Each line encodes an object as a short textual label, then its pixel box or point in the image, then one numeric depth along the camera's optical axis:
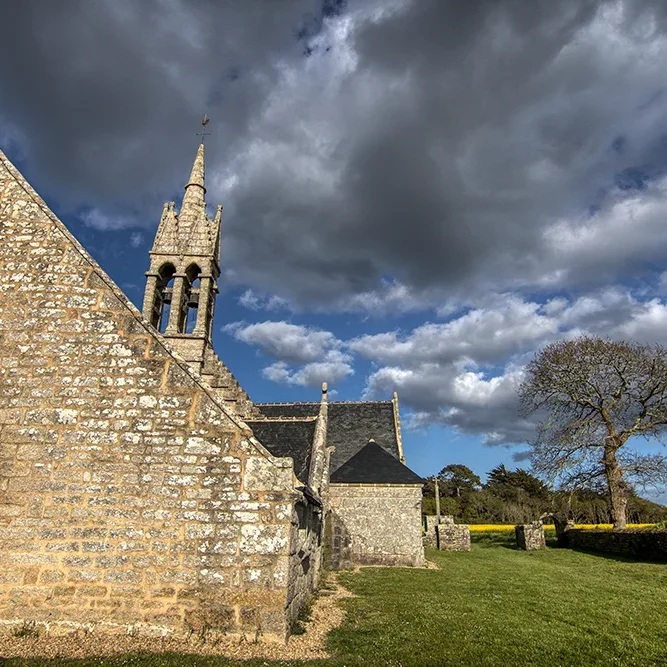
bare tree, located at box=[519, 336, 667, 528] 22.47
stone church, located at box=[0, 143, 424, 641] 5.82
